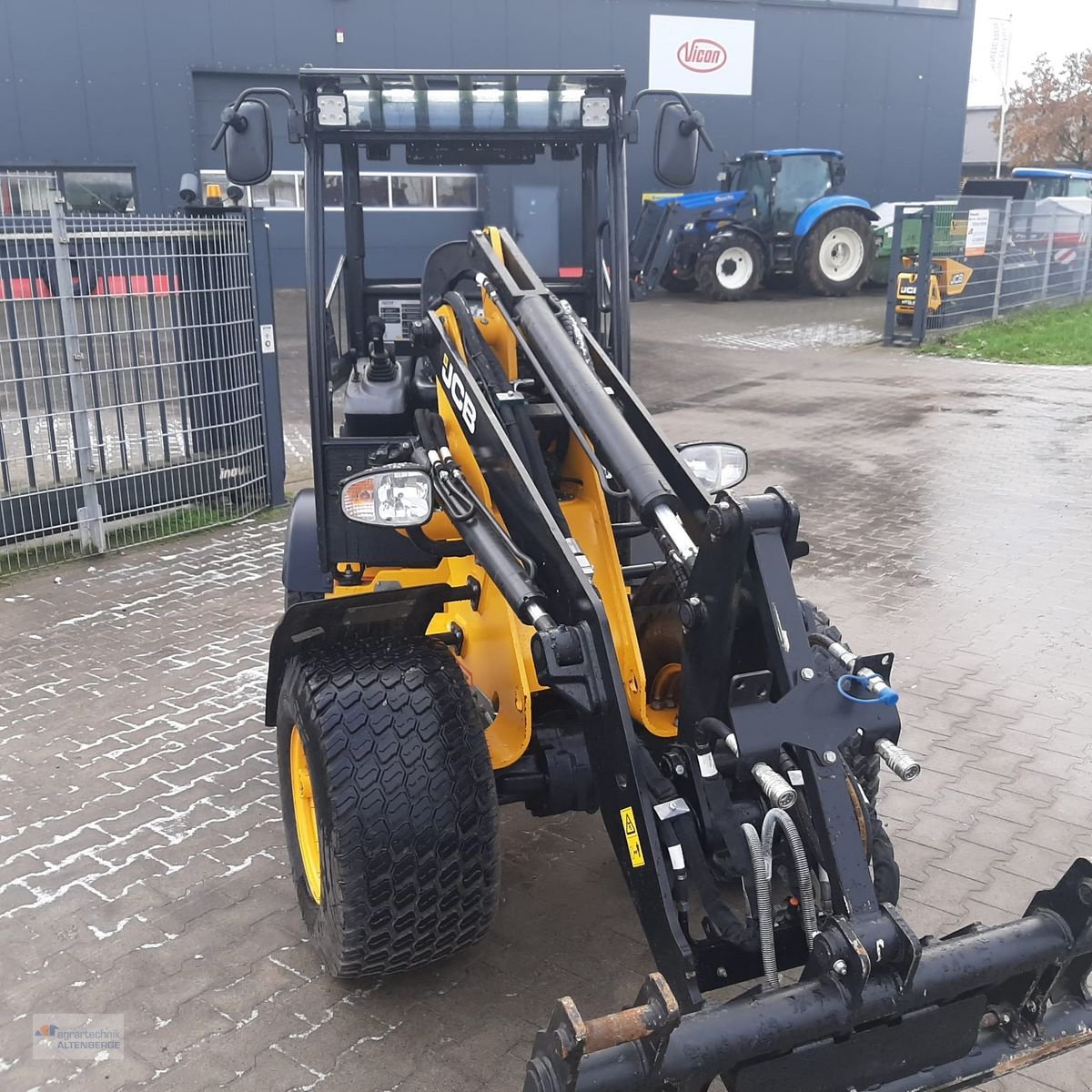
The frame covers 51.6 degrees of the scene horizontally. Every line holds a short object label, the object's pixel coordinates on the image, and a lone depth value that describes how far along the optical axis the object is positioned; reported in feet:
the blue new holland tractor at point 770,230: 64.85
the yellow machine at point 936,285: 50.37
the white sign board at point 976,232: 49.65
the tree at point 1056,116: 120.06
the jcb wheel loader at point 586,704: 7.02
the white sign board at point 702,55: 70.33
